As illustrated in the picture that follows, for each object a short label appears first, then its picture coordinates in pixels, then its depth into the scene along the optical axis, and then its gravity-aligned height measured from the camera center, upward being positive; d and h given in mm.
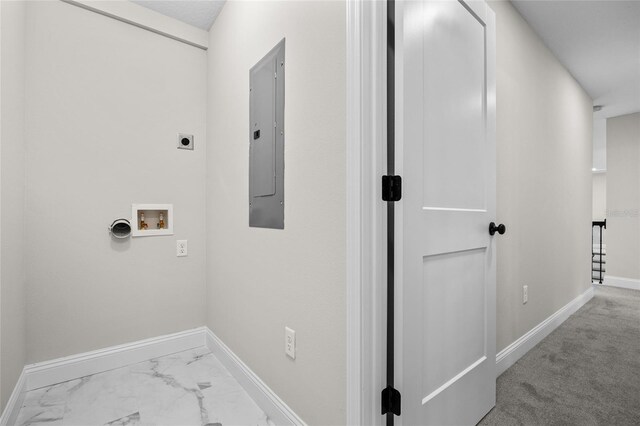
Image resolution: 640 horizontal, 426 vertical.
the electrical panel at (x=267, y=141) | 1451 +363
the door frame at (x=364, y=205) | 988 +15
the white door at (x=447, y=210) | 1050 -4
